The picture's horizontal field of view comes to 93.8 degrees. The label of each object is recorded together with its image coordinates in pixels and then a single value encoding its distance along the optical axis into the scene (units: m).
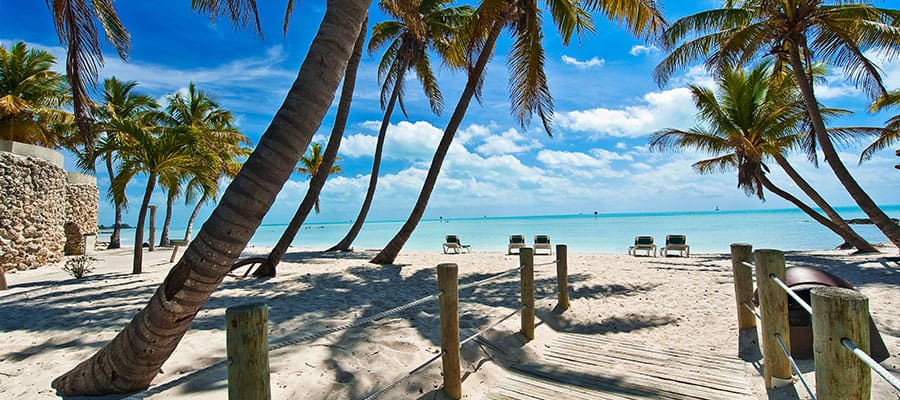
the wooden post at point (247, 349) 1.79
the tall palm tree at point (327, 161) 8.79
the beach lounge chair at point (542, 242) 15.12
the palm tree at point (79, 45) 4.36
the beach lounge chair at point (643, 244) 13.98
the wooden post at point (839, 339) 1.50
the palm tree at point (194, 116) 21.64
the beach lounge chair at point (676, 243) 13.56
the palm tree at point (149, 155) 8.57
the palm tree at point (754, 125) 12.54
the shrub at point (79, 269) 8.09
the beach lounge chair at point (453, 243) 15.78
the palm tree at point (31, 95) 15.59
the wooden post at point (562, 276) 5.66
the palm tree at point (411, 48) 12.60
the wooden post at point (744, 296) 4.00
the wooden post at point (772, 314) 3.10
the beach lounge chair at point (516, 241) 14.65
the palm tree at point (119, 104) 18.64
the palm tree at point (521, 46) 8.58
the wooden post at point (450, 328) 3.27
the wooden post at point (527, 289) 4.59
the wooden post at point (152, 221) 13.94
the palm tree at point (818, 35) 9.22
